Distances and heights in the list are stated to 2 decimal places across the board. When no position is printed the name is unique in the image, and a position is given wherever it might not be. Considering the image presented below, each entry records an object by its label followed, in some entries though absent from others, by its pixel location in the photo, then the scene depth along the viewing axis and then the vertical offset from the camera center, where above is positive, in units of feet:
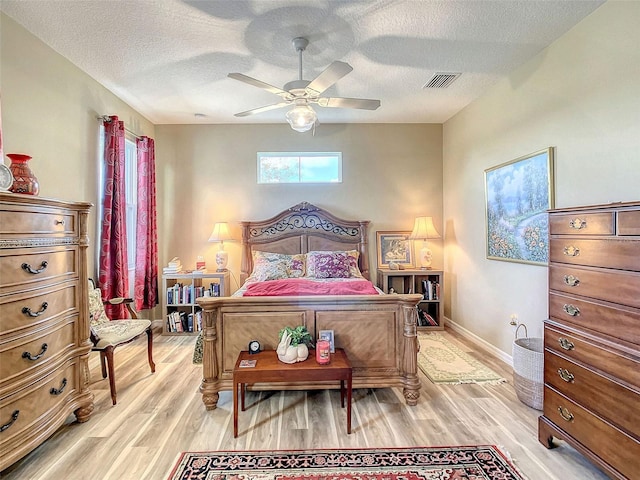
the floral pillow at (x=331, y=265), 13.09 -1.13
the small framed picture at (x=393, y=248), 15.12 -0.48
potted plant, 7.01 -2.45
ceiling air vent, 10.32 +5.45
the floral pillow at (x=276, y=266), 12.96 -1.16
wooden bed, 7.76 -2.34
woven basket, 7.56 -3.48
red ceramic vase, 6.08 +1.33
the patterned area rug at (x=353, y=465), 5.63 -4.30
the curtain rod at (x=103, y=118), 10.66 +4.27
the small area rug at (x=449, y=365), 9.34 -4.22
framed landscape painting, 8.87 +0.97
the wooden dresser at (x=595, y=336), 4.79 -1.74
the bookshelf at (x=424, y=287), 14.17 -2.30
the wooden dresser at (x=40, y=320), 5.44 -1.57
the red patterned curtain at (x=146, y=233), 12.91 +0.35
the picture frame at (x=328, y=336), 7.78 -2.46
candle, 6.98 -2.58
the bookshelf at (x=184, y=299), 13.57 -2.58
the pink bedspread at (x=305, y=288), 10.05 -1.65
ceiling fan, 7.44 +3.78
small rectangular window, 15.16 +3.51
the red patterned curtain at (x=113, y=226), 10.53 +0.52
